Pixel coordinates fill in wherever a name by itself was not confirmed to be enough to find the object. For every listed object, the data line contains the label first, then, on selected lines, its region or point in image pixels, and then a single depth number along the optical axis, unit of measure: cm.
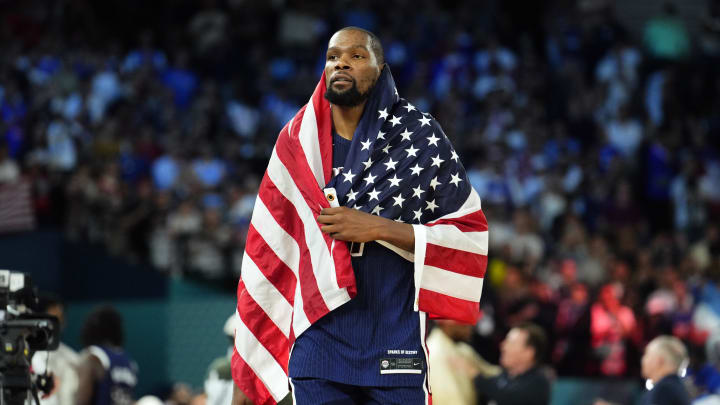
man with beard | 817
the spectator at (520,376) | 1565
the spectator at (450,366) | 1561
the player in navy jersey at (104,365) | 1547
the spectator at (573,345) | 2382
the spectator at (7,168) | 2677
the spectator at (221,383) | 1312
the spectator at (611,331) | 2389
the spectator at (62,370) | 1537
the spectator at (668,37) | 3731
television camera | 1052
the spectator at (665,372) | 1409
